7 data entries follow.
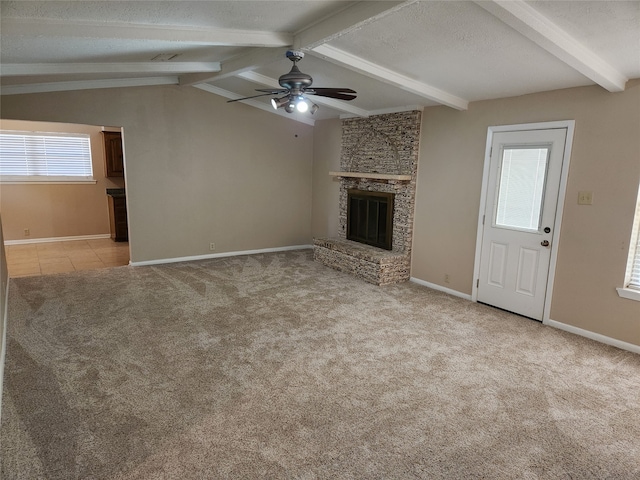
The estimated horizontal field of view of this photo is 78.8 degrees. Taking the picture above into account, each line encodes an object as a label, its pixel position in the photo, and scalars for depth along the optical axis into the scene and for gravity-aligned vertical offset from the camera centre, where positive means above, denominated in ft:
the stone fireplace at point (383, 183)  17.20 -0.05
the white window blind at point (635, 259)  11.22 -2.03
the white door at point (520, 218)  12.85 -1.15
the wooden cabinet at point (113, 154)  24.73 +1.35
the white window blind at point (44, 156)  22.71 +1.02
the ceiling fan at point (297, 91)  10.56 +2.53
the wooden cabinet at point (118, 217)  24.62 -2.65
